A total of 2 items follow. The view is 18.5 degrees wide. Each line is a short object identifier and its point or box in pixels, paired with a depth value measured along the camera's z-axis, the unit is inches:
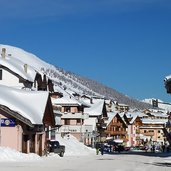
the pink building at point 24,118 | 1796.3
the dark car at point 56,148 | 2106.1
